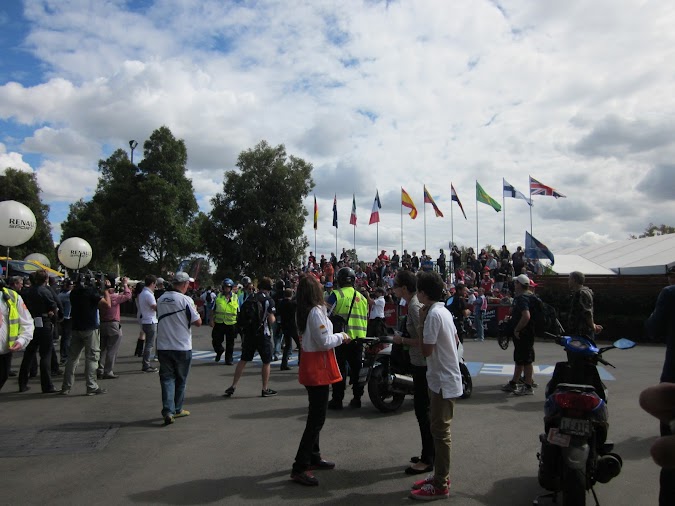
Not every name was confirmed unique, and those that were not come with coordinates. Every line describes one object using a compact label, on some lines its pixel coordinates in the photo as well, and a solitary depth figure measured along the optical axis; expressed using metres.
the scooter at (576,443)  3.68
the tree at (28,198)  41.25
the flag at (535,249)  23.66
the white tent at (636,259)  22.73
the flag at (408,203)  30.28
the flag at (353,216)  35.06
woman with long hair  4.68
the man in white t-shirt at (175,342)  6.72
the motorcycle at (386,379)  6.92
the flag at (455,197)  29.12
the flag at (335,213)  36.81
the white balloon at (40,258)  31.77
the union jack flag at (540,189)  25.45
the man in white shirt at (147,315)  10.78
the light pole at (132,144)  44.21
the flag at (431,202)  29.11
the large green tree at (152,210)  34.94
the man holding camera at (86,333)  8.34
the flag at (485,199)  27.88
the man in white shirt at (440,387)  4.29
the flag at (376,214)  32.34
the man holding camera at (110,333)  9.90
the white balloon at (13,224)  13.49
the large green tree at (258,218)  36.69
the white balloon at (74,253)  20.22
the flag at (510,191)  26.84
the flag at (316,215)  38.25
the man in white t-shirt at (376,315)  11.26
